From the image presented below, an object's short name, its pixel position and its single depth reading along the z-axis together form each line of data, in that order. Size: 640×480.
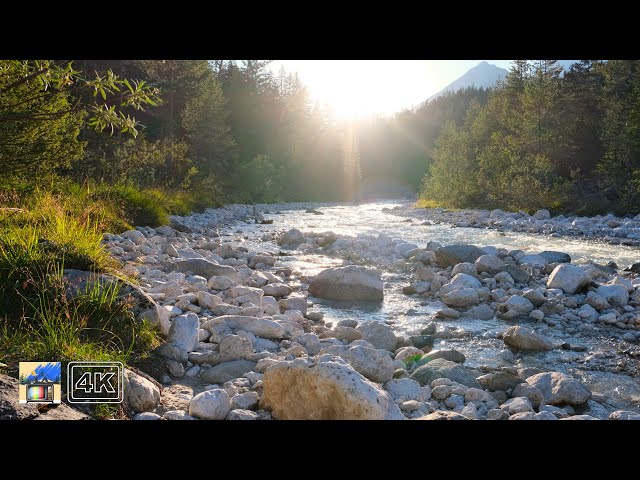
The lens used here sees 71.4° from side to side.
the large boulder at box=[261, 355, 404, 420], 2.59
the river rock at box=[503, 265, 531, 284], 8.03
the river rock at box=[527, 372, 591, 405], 3.57
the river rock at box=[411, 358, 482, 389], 3.82
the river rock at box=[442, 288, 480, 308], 6.87
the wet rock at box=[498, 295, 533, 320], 6.34
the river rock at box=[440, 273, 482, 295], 7.36
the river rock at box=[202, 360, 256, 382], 3.57
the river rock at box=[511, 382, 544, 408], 3.48
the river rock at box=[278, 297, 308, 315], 6.12
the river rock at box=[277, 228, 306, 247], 13.20
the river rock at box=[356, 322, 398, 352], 4.84
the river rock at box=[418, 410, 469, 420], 2.72
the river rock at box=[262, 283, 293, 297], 6.90
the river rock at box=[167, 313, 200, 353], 3.91
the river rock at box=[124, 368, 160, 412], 2.70
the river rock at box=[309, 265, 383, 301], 7.22
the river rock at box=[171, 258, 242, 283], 7.02
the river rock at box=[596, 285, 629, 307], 6.55
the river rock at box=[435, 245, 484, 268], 9.45
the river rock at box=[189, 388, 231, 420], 2.78
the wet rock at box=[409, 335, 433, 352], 5.12
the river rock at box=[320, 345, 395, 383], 3.64
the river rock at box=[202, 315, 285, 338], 4.53
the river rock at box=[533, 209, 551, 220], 21.69
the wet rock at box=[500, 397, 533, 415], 3.20
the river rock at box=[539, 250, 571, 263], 9.62
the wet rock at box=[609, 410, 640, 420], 3.24
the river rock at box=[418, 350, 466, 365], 4.40
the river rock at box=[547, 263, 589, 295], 7.23
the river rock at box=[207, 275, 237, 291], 6.37
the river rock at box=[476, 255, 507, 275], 8.49
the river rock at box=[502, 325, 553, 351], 5.02
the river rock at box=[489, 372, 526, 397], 3.78
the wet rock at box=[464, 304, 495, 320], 6.33
